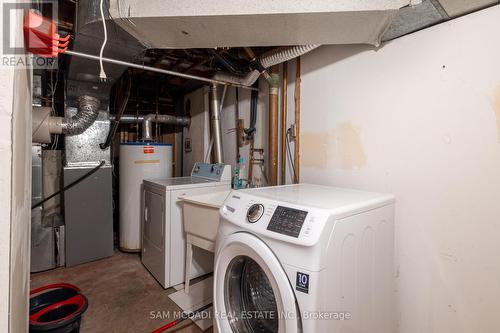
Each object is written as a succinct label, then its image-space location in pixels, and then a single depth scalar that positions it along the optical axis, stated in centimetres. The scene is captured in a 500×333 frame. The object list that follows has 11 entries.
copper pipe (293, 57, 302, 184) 205
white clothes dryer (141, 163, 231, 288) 222
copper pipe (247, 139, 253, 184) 257
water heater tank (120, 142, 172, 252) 286
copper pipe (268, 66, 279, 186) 220
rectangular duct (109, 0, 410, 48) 118
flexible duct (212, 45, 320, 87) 175
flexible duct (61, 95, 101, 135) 254
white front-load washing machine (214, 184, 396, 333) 95
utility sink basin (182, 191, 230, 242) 177
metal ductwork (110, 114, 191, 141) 309
